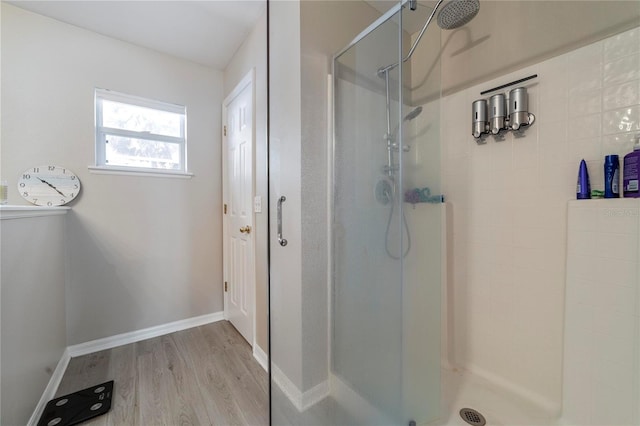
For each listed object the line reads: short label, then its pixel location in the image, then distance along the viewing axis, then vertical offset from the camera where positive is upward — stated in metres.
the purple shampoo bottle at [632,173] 0.88 +0.14
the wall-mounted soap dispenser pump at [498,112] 1.25 +0.52
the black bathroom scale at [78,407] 1.19 -1.05
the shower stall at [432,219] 1.00 -0.05
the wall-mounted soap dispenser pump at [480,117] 1.32 +0.52
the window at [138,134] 1.78 +0.60
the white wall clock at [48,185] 1.51 +0.16
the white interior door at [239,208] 1.80 +0.01
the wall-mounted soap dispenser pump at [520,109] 1.18 +0.50
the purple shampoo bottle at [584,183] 1.01 +0.11
